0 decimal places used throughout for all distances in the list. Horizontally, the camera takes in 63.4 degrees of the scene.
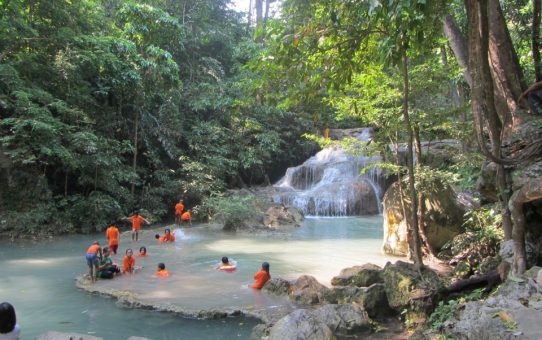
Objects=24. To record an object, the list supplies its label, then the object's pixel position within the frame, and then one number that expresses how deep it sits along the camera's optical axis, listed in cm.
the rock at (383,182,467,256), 1048
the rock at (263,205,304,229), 1777
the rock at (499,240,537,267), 581
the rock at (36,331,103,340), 437
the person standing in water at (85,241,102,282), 937
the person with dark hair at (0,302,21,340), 391
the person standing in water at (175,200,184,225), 1748
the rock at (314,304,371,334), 654
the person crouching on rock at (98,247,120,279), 964
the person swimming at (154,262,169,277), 1008
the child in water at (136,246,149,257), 1188
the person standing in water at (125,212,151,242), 1438
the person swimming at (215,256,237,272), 1071
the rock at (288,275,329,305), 811
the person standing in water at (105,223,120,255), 1162
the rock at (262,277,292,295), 867
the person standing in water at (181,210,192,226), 1745
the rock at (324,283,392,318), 732
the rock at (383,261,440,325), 682
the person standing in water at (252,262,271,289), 905
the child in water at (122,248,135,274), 1021
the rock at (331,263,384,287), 877
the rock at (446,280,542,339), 384
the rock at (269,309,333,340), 580
